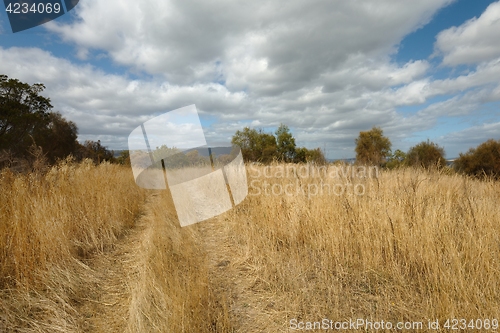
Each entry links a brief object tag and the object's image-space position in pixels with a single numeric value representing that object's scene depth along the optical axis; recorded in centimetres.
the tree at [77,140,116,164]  2178
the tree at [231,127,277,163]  2143
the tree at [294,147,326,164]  2232
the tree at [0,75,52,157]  1345
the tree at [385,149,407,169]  1891
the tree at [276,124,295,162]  2269
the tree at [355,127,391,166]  2163
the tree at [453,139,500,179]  1313
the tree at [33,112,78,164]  1586
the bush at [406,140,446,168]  1565
